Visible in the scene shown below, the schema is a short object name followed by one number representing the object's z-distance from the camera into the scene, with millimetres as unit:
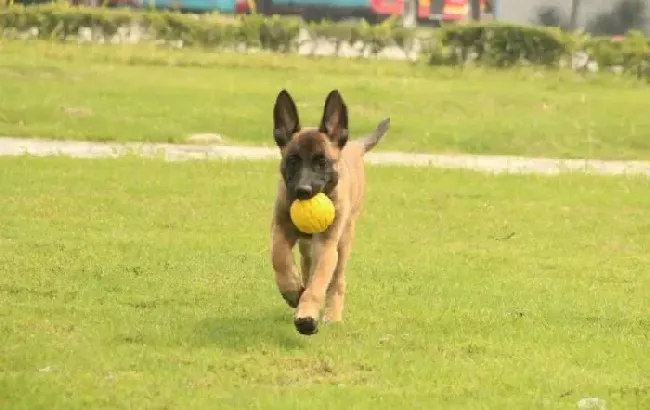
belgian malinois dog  14106
